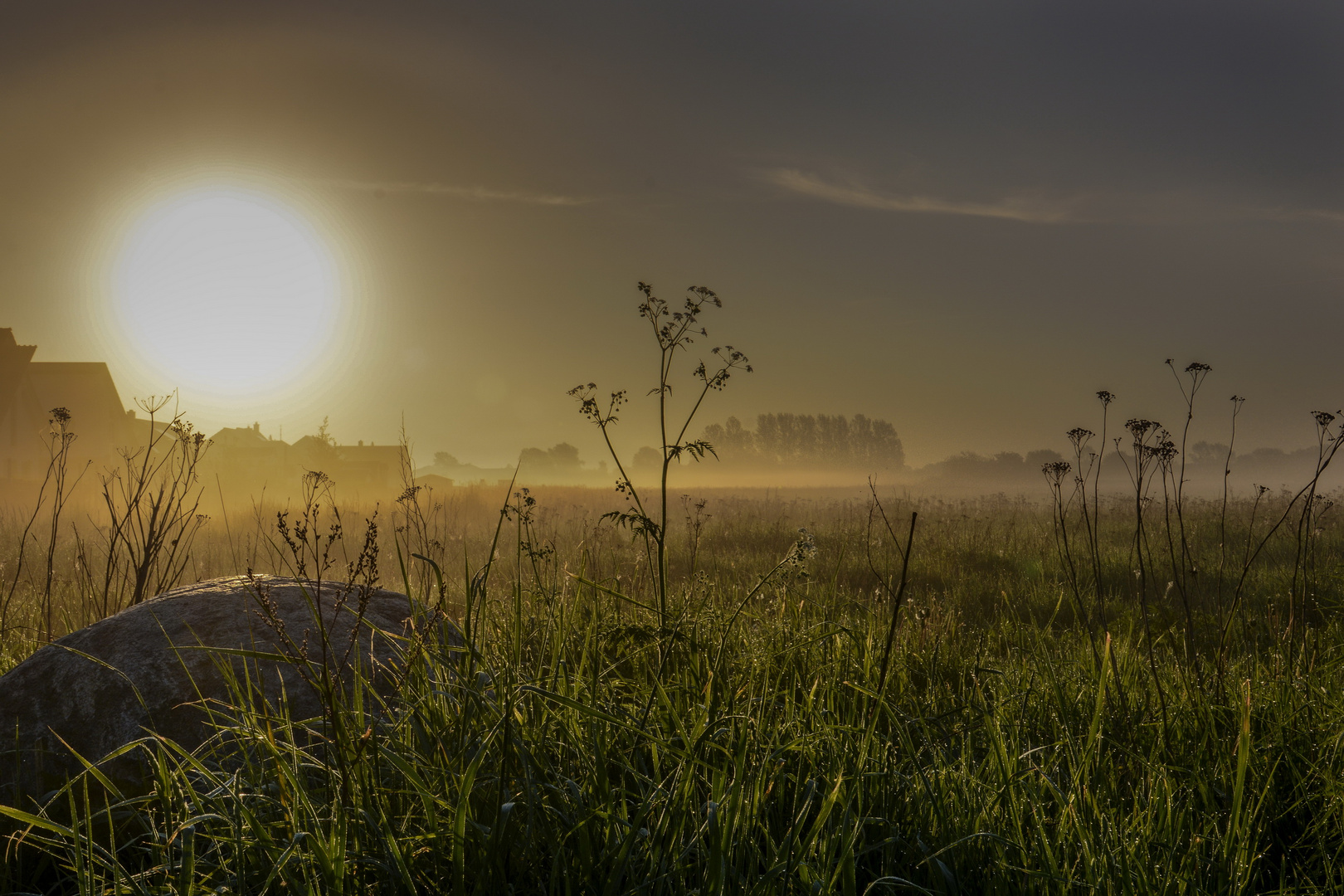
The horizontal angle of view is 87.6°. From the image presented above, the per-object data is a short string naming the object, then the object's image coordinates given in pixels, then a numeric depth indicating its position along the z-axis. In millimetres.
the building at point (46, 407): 32281
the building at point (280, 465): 36562
